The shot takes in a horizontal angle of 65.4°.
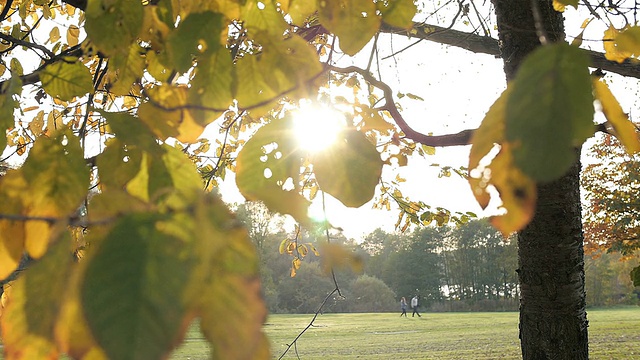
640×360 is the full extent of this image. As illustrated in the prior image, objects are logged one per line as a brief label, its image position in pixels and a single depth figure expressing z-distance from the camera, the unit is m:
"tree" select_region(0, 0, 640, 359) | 0.30
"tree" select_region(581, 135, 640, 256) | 15.33
